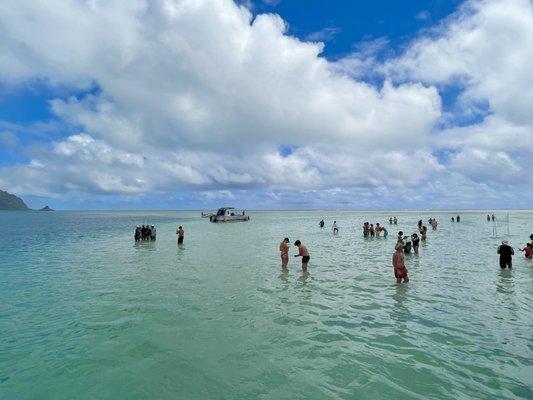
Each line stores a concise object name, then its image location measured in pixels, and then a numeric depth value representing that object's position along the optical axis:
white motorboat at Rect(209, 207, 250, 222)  82.31
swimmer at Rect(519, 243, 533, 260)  22.09
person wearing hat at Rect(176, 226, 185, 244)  33.83
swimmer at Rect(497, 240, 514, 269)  18.62
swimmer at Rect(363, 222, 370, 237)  40.22
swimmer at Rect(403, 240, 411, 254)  25.11
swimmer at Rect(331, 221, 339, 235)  46.78
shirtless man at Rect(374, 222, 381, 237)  39.44
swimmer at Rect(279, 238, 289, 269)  19.48
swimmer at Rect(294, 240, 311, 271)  19.02
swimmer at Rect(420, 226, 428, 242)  34.97
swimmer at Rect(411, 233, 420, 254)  25.00
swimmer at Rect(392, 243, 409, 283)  15.07
